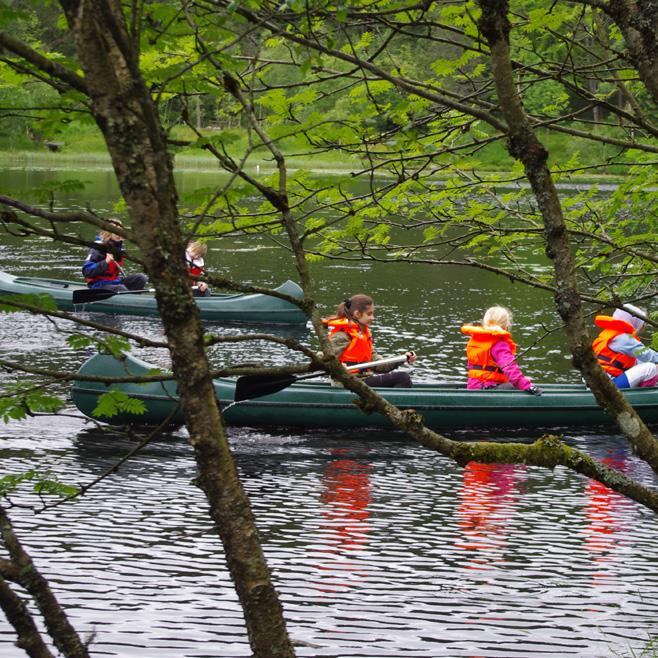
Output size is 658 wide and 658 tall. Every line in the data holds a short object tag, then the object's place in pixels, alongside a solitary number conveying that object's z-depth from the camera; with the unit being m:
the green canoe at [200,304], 18.53
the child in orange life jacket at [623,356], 12.30
